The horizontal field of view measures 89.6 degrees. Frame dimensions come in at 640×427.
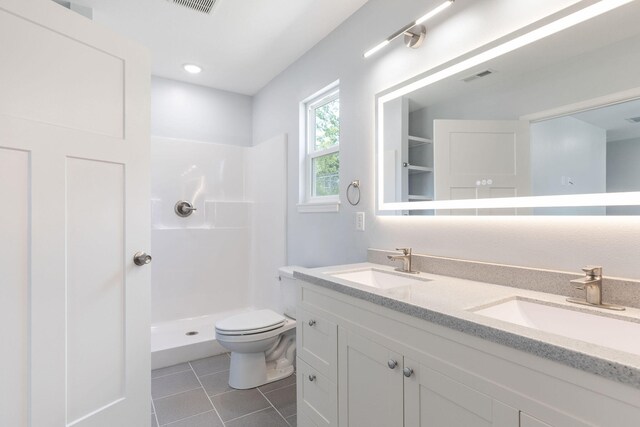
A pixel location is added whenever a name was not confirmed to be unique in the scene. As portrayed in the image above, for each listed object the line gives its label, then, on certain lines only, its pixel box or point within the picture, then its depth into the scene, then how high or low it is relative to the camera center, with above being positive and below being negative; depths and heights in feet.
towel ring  6.74 +0.55
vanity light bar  4.81 +3.04
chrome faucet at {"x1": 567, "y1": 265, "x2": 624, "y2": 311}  3.19 -0.73
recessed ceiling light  9.32 +4.27
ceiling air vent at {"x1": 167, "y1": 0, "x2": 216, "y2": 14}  6.53 +4.30
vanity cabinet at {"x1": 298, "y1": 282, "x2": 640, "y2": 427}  2.17 -1.49
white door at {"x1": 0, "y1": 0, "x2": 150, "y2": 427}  3.97 -0.10
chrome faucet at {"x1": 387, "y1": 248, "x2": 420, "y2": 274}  5.34 -0.77
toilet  6.88 -2.99
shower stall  9.79 -0.69
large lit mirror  3.47 +1.13
